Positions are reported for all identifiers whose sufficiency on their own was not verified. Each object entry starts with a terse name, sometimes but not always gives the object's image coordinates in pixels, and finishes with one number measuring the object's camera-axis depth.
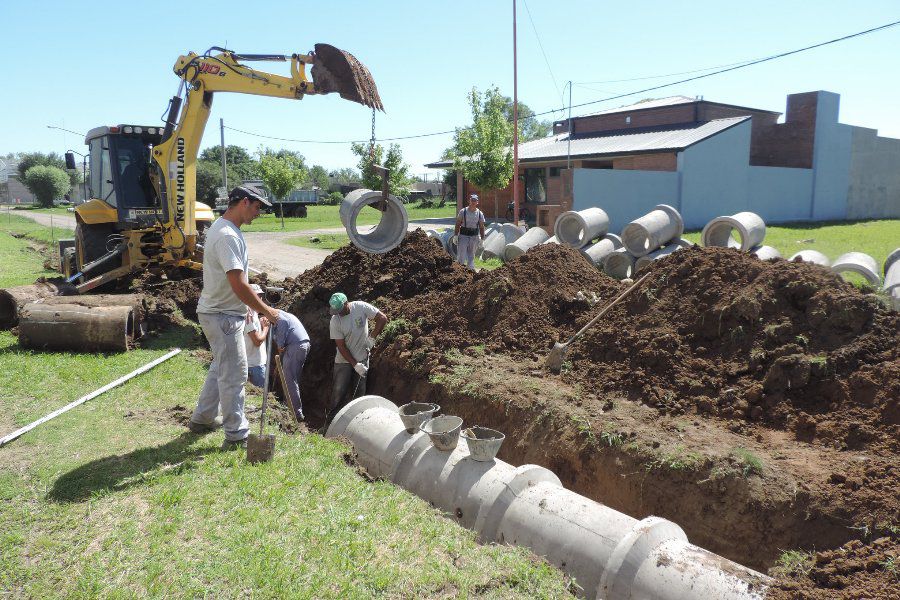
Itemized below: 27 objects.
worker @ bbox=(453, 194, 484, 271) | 12.48
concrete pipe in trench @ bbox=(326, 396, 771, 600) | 3.44
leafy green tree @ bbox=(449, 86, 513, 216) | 27.89
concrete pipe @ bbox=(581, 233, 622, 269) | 13.40
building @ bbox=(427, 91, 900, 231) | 23.73
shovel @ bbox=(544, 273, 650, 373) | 7.17
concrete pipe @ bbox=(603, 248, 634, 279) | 12.80
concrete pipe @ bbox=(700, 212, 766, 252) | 11.73
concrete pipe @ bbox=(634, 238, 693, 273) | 12.42
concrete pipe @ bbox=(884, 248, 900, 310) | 8.09
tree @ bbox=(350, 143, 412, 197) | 30.75
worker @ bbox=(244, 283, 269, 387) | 6.25
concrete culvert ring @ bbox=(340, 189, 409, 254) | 8.80
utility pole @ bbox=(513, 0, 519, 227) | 21.20
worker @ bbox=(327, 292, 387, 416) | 7.90
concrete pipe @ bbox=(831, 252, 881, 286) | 9.25
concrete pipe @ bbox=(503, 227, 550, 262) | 15.55
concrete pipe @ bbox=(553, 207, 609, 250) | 13.87
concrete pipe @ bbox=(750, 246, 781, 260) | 11.40
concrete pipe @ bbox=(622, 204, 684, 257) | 12.49
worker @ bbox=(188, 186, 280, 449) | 4.72
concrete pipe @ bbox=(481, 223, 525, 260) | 16.86
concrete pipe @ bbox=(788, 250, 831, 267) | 10.40
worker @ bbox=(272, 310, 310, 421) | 7.38
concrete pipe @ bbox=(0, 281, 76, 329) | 8.84
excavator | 9.07
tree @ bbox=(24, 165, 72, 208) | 60.97
